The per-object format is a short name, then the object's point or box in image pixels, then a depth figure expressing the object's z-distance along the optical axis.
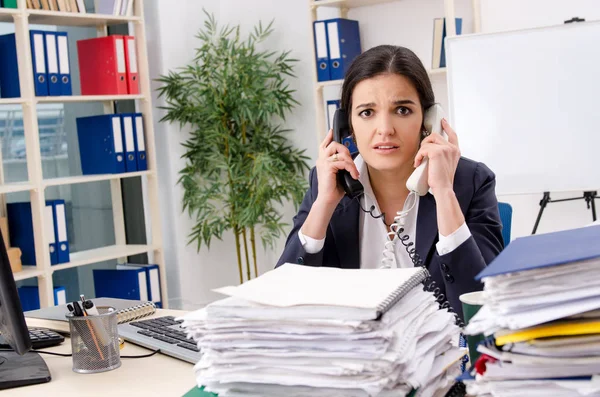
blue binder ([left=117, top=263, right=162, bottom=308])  4.38
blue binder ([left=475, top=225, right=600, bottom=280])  0.82
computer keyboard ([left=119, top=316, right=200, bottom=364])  1.54
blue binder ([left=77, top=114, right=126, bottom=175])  4.19
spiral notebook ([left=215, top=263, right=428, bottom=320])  0.94
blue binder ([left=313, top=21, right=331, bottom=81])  4.18
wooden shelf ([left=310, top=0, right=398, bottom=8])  4.15
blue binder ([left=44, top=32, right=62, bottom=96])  3.89
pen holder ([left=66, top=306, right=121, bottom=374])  1.48
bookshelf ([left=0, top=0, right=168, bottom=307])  3.76
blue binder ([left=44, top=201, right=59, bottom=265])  3.92
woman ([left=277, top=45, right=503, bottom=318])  1.89
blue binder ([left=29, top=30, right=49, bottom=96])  3.82
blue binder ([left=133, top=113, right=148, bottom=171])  4.31
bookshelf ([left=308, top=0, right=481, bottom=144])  4.18
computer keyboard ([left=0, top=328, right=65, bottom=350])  1.74
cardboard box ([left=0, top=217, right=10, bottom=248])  3.88
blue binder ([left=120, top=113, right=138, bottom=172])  4.25
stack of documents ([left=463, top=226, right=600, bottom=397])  0.82
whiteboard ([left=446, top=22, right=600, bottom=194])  3.27
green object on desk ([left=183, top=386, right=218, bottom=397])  1.09
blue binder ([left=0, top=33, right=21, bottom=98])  3.79
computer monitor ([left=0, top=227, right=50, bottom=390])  1.38
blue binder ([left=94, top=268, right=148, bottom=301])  4.32
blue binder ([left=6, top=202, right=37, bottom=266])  3.88
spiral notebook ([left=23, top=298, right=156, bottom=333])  1.90
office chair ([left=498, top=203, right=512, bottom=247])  2.25
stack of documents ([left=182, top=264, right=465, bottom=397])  0.93
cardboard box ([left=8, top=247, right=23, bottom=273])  3.77
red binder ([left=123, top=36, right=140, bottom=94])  4.27
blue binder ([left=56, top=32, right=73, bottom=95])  3.95
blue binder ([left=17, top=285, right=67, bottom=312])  3.85
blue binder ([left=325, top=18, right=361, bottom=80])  4.14
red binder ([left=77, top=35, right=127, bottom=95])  4.21
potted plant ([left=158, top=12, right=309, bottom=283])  4.45
